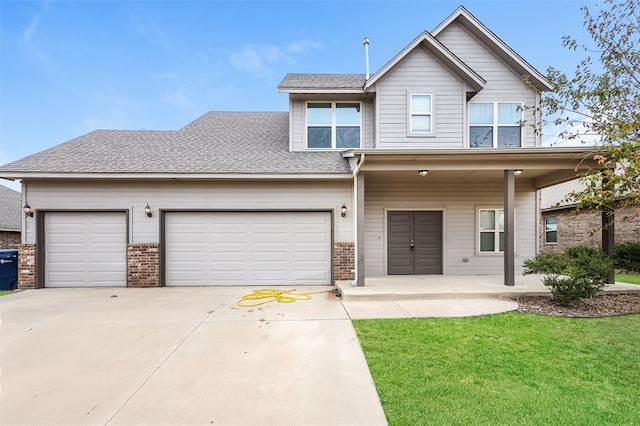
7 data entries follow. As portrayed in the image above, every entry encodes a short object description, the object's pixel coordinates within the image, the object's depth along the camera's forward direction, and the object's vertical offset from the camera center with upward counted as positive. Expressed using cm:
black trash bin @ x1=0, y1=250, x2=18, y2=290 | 757 -129
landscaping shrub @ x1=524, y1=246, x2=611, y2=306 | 539 -101
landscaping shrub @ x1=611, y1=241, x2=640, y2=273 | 1028 -130
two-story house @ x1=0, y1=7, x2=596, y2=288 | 751 +102
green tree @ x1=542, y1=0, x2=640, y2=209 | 411 +213
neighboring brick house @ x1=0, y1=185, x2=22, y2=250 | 1414 +0
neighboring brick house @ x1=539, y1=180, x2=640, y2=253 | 1177 -28
